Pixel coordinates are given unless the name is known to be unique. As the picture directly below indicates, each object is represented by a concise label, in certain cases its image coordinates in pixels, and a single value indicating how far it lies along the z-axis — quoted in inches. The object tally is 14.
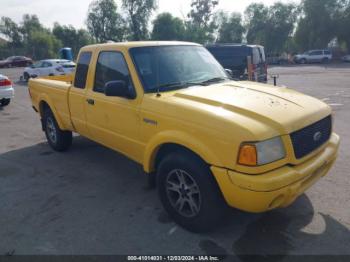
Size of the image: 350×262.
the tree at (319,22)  1940.2
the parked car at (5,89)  453.1
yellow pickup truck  117.6
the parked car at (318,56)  1630.2
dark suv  510.3
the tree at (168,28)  2488.9
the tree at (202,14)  3181.6
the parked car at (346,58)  1611.0
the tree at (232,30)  2743.6
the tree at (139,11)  2940.5
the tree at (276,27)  2458.5
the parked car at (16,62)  1869.3
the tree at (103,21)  3046.3
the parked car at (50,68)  796.0
